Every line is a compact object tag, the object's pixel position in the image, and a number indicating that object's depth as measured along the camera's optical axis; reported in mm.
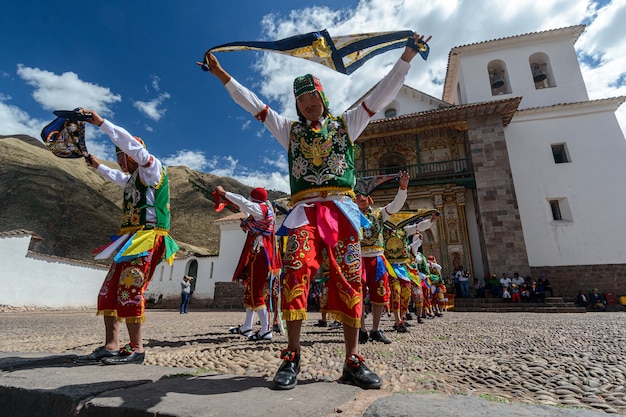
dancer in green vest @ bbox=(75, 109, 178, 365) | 2475
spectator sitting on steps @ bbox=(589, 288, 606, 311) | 13073
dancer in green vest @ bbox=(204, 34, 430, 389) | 1915
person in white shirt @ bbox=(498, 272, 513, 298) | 13055
